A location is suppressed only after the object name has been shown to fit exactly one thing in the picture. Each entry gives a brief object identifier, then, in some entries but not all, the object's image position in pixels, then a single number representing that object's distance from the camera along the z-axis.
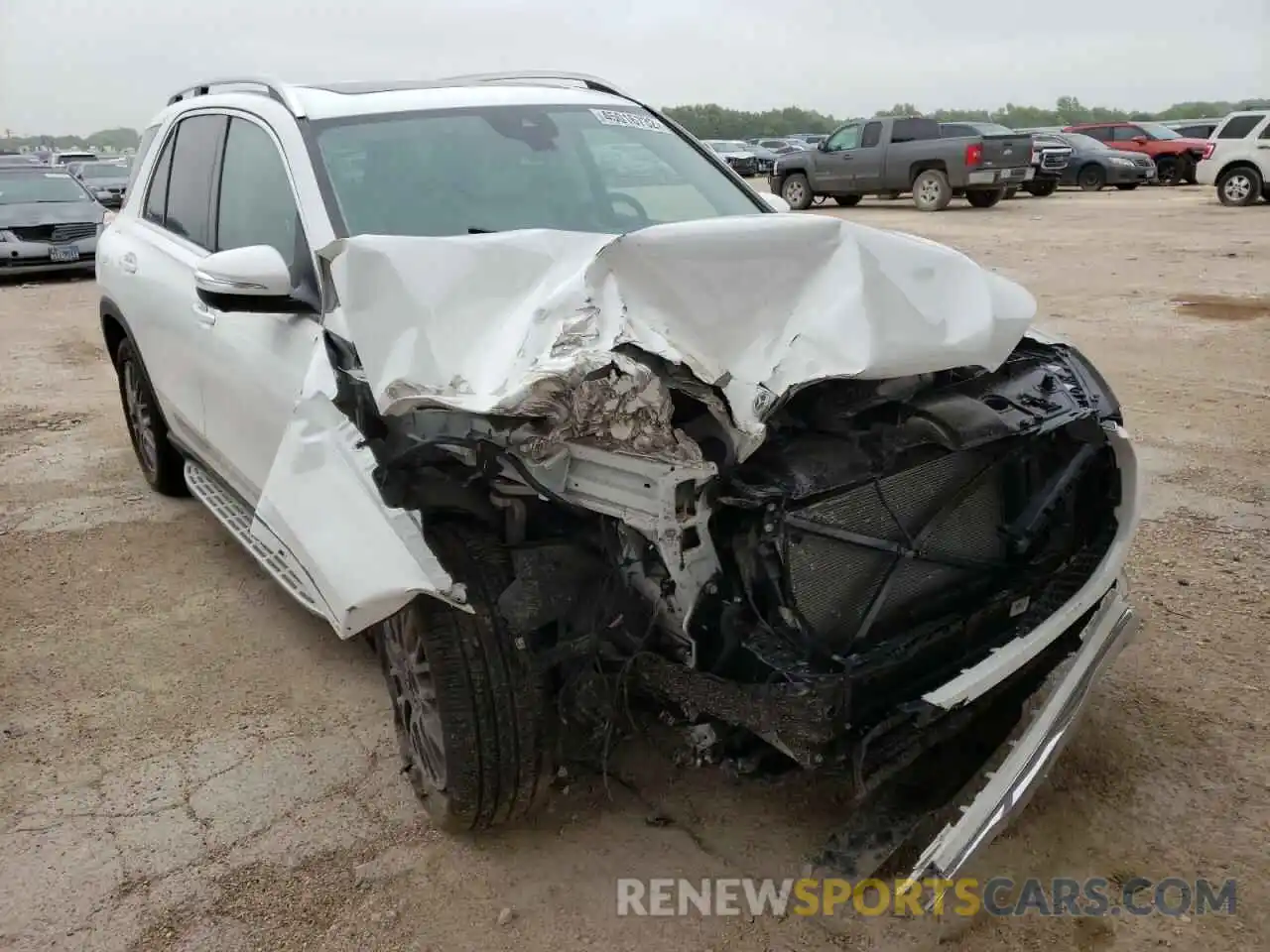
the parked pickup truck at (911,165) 18.70
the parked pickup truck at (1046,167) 22.23
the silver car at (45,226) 13.76
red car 25.31
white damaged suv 2.21
